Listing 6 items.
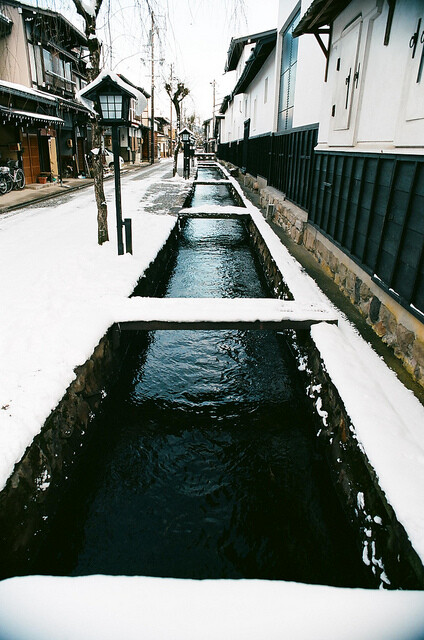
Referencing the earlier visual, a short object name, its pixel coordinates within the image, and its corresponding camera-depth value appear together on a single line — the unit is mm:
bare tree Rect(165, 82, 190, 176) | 32719
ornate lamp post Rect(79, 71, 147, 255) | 6793
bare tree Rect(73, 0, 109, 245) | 7191
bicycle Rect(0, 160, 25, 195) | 17094
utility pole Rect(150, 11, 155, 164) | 37344
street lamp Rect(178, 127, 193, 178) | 23250
